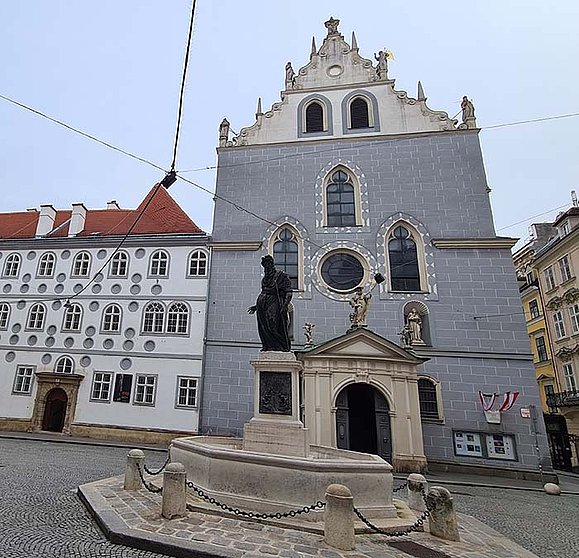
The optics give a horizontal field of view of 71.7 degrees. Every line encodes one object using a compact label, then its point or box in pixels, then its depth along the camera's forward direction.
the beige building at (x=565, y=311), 22.91
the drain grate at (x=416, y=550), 5.10
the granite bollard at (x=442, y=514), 5.87
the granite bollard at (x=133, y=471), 7.19
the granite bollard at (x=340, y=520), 5.02
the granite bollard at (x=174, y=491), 5.70
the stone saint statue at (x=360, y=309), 14.85
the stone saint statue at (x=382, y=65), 20.83
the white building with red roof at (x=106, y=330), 17.58
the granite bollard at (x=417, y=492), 7.28
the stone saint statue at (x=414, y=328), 15.92
